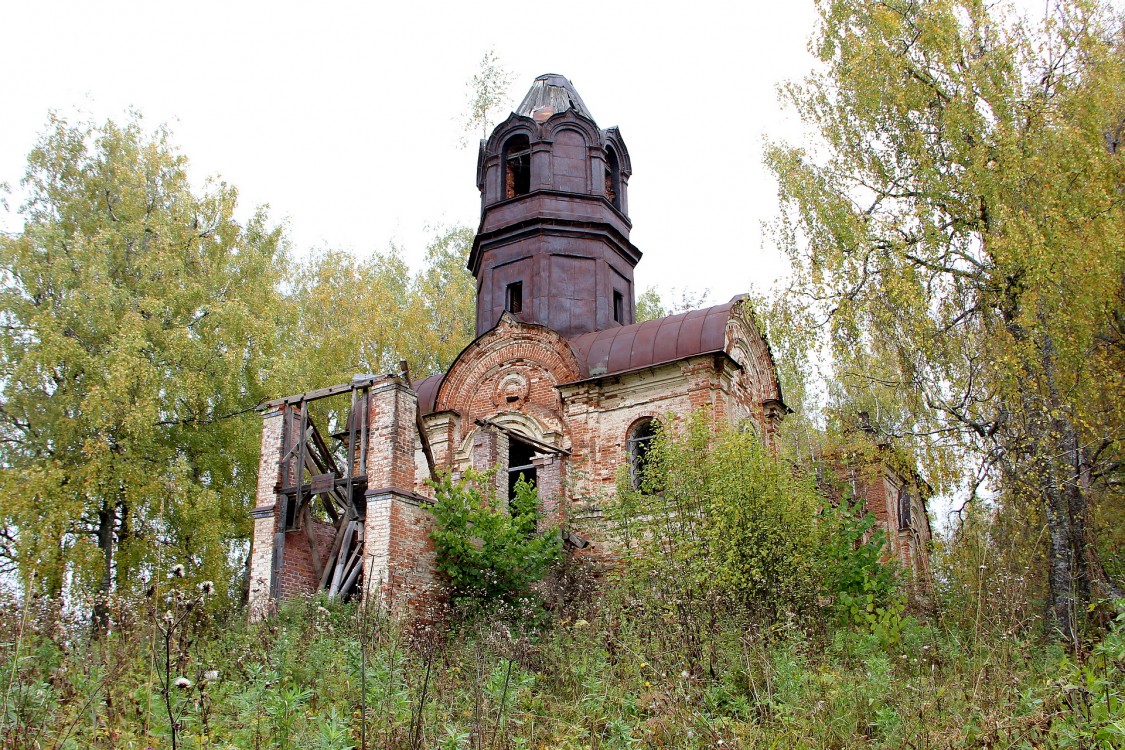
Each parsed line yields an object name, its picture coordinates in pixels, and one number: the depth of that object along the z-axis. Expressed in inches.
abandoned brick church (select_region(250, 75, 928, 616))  485.7
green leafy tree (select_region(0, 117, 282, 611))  570.3
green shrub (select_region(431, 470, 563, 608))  474.3
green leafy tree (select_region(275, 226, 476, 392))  818.2
